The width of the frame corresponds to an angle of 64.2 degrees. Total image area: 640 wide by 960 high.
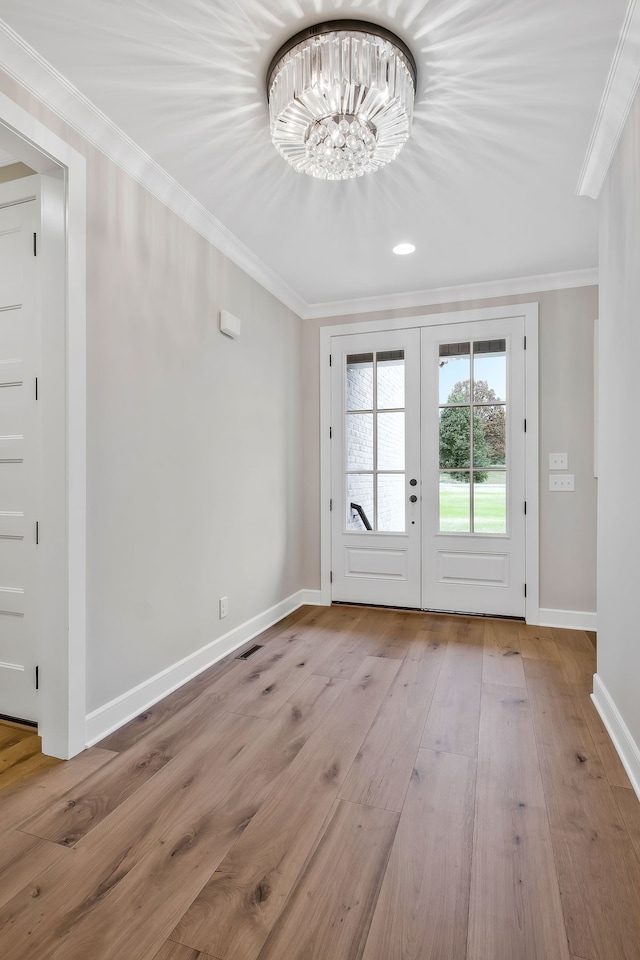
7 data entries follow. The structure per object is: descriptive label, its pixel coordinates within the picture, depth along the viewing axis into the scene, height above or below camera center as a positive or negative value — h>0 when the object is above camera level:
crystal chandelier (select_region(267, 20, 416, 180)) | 1.65 +1.29
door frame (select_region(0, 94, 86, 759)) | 1.92 +0.08
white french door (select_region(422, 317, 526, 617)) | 3.73 +0.06
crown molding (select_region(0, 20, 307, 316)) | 1.68 +1.38
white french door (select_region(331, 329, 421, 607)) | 3.99 +0.06
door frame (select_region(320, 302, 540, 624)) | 3.66 +0.64
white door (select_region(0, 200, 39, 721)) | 2.19 +0.06
